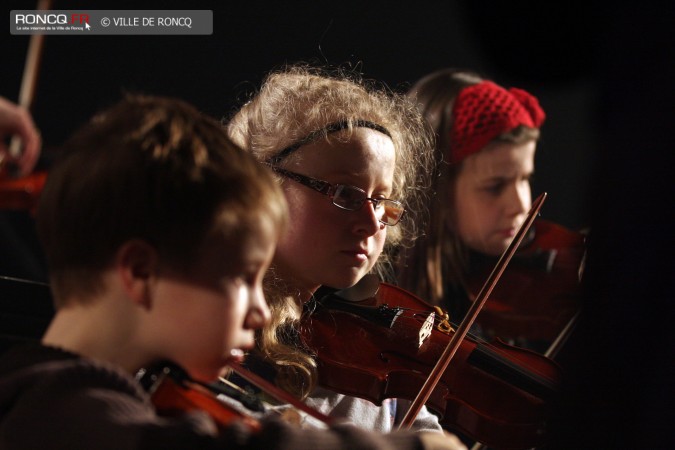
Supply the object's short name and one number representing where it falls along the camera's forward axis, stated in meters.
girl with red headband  3.24
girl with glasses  2.40
